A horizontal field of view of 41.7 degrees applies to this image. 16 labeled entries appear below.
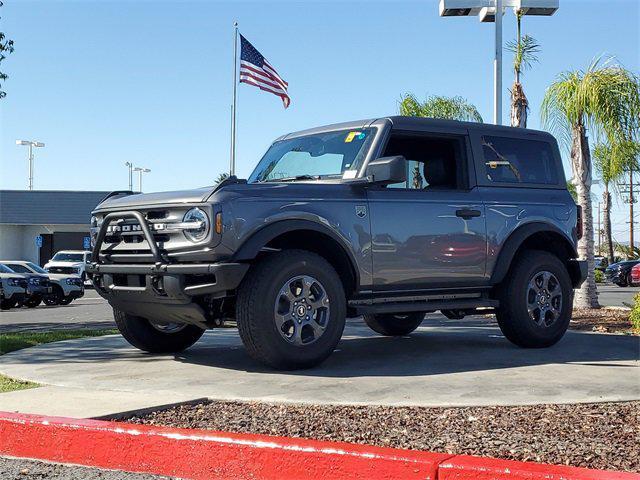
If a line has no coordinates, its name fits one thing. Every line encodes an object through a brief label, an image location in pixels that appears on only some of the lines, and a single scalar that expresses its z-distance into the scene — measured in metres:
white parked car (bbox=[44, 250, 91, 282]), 32.75
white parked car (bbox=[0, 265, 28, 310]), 22.12
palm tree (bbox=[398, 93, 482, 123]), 37.03
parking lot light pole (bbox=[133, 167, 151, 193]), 80.89
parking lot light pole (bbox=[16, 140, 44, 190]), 72.38
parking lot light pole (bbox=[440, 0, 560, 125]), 16.39
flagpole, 31.02
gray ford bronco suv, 6.62
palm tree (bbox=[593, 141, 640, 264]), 15.88
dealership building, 54.00
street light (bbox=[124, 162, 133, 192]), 80.94
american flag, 25.33
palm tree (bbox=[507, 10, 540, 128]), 17.09
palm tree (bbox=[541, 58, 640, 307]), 15.17
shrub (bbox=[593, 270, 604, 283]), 38.84
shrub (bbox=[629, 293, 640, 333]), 10.19
